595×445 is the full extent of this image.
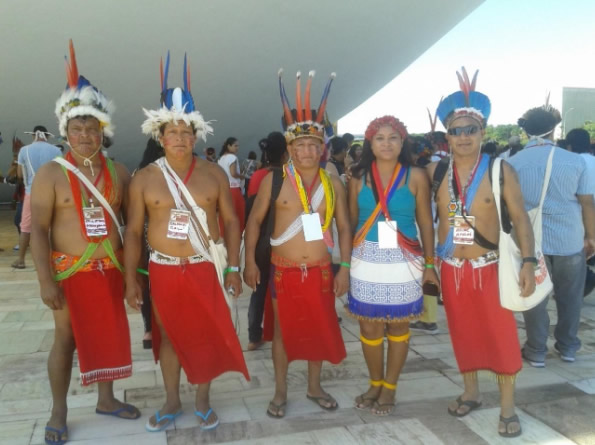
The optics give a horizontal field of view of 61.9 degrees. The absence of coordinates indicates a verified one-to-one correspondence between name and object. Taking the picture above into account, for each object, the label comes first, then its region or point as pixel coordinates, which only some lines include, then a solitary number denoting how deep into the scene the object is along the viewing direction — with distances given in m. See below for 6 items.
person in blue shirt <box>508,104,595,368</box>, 3.71
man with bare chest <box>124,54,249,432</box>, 2.88
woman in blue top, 2.97
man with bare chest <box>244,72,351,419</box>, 3.07
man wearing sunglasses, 2.88
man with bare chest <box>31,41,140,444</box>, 2.77
